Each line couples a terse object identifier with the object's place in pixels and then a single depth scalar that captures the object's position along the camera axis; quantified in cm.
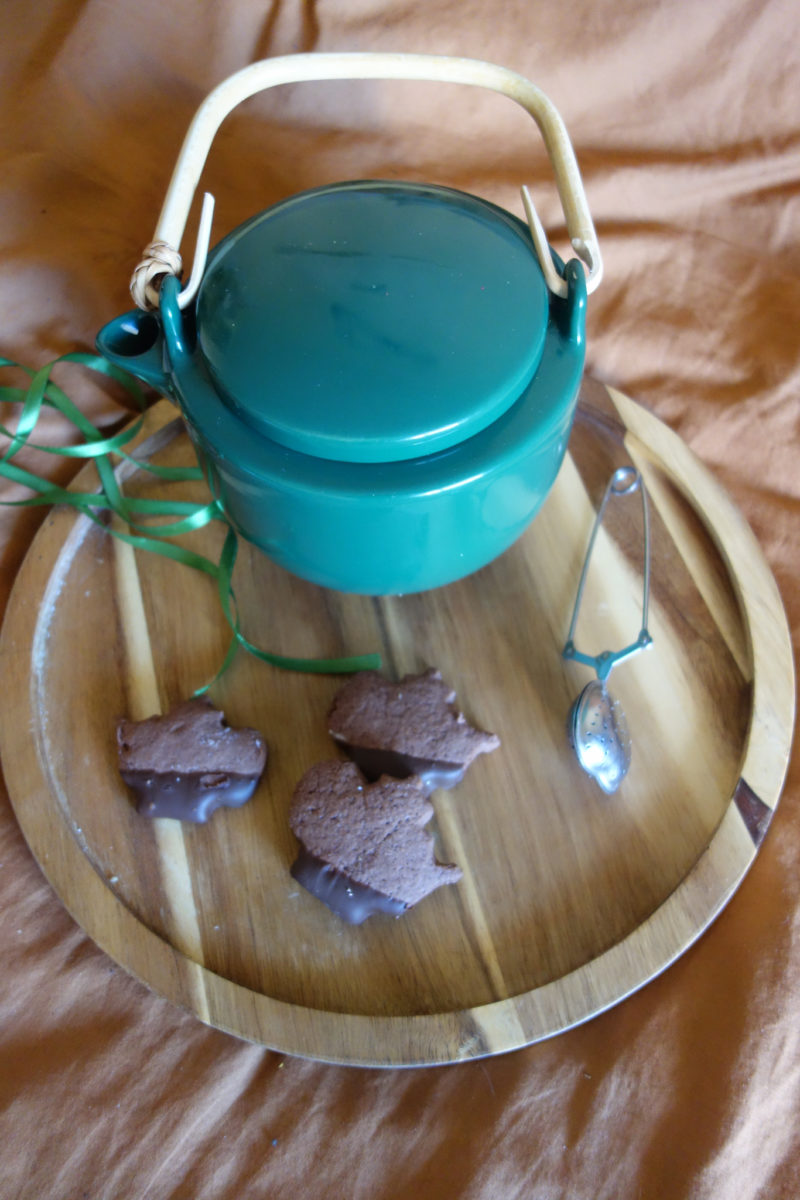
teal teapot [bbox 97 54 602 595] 53
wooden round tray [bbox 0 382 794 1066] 62
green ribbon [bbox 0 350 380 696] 80
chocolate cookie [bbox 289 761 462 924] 63
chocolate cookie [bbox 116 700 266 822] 67
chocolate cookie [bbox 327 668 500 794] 68
